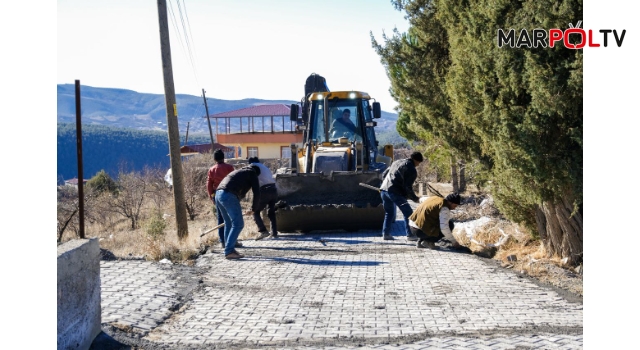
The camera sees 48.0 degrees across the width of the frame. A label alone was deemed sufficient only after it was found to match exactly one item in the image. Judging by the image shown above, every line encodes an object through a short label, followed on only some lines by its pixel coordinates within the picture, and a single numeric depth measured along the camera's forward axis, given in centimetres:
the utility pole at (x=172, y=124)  1348
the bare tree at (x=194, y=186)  2461
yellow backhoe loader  1370
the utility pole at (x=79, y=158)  684
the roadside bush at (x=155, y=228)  1398
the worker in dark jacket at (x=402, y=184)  1209
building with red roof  6253
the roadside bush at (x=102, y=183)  2985
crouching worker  1121
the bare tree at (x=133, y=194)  2467
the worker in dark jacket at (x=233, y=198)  1092
